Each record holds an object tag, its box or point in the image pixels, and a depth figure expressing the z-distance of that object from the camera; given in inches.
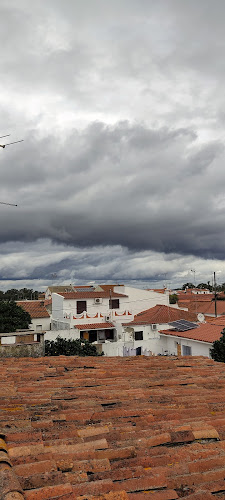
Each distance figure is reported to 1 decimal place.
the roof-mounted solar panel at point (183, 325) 1059.3
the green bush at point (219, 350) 685.3
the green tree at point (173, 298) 2646.7
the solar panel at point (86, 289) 2264.3
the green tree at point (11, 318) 1332.4
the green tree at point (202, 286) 4485.7
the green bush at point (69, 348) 971.3
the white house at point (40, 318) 1739.9
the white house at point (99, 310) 1459.2
